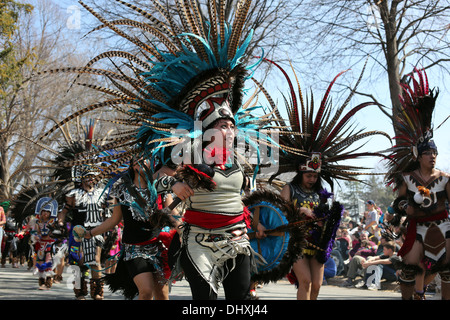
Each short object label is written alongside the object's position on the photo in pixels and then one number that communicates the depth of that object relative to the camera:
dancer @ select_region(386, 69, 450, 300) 7.67
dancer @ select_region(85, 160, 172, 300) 5.56
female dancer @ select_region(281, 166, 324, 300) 6.71
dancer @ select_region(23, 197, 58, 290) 11.24
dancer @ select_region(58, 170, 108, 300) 9.10
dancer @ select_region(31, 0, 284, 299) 4.61
